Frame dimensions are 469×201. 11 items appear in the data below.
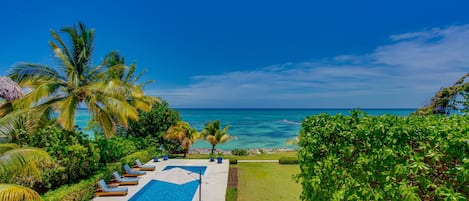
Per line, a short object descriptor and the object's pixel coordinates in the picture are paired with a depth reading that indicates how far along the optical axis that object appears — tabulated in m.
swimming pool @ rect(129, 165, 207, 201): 11.48
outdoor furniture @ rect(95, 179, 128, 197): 11.14
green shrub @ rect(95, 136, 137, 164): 13.50
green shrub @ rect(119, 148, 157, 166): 16.00
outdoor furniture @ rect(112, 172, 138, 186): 12.95
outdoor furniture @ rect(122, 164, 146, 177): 14.34
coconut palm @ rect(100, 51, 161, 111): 16.86
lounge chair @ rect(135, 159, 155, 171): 16.28
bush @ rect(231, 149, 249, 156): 23.88
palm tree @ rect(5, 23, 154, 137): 10.76
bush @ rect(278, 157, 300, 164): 18.34
